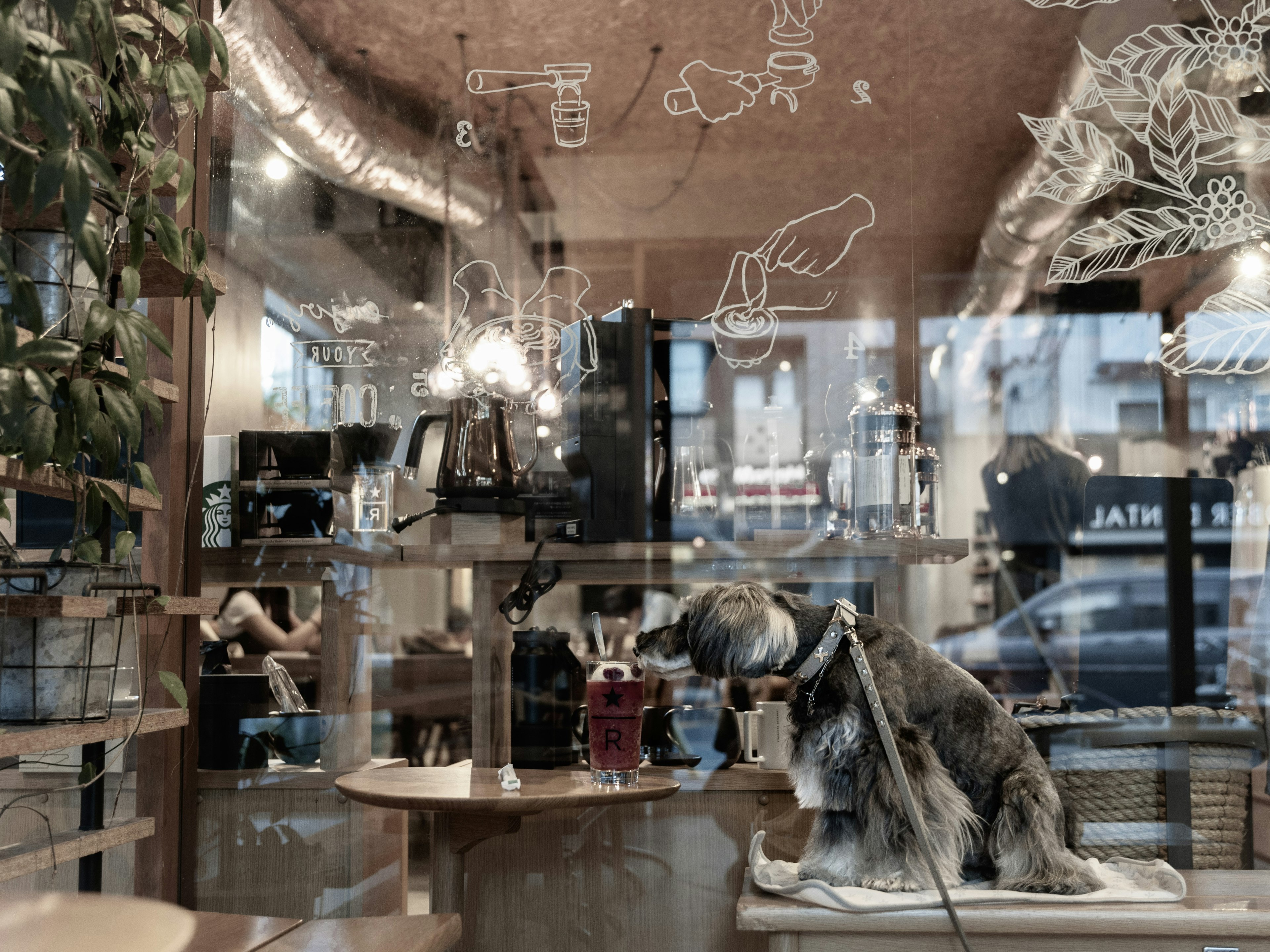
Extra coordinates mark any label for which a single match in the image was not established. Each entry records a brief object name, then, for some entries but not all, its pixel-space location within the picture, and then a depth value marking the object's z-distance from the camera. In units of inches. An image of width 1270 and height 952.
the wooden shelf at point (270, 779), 92.5
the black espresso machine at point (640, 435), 91.0
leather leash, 63.9
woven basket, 79.1
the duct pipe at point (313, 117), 96.6
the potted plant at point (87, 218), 46.4
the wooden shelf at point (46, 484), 53.2
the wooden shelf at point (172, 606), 61.6
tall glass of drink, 76.5
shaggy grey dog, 66.0
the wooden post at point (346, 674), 93.5
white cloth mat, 64.1
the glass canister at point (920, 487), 88.7
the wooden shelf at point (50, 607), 53.9
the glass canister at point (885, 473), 89.0
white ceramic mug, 87.1
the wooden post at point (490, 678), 89.7
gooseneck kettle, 91.5
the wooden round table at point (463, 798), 70.3
